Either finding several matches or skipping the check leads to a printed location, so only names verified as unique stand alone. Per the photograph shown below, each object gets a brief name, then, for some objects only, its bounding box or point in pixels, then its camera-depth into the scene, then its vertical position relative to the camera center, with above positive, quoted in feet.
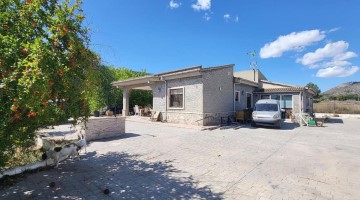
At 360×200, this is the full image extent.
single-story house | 48.06 +3.86
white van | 47.42 -1.05
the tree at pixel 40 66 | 9.84 +2.13
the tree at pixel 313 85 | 239.15 +26.81
